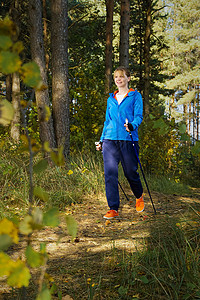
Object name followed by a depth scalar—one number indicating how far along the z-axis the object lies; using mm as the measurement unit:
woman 4055
